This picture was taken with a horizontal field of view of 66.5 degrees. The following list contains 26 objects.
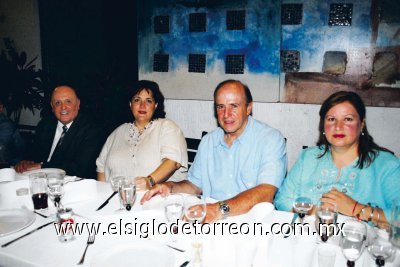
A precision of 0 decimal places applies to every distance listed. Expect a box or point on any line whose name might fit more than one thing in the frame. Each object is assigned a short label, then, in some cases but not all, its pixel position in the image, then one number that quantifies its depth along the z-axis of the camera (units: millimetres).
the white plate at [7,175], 2111
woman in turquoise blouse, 1797
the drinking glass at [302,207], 1442
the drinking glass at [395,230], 1201
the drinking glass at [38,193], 1664
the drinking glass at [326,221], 1296
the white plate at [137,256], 1176
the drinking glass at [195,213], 1336
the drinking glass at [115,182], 1744
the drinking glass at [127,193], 1552
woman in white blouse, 2621
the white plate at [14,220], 1453
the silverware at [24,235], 1325
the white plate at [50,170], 2192
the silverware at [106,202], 1685
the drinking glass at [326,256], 1108
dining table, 1132
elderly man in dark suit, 2764
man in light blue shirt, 2072
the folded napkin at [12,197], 1705
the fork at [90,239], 1335
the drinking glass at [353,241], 1112
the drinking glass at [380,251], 1104
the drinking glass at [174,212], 1366
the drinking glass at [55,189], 1602
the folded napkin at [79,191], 1757
